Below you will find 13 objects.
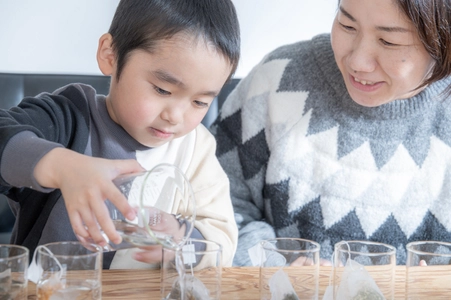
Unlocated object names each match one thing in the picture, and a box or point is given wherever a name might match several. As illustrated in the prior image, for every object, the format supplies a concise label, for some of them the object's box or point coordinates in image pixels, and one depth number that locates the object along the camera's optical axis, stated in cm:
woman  162
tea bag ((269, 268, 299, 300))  84
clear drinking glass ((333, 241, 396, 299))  85
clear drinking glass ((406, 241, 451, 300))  90
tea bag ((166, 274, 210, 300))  81
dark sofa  186
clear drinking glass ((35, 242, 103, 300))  77
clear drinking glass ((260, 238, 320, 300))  84
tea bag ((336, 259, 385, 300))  85
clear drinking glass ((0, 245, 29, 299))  76
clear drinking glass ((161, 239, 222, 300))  80
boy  113
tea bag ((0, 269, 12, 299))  76
